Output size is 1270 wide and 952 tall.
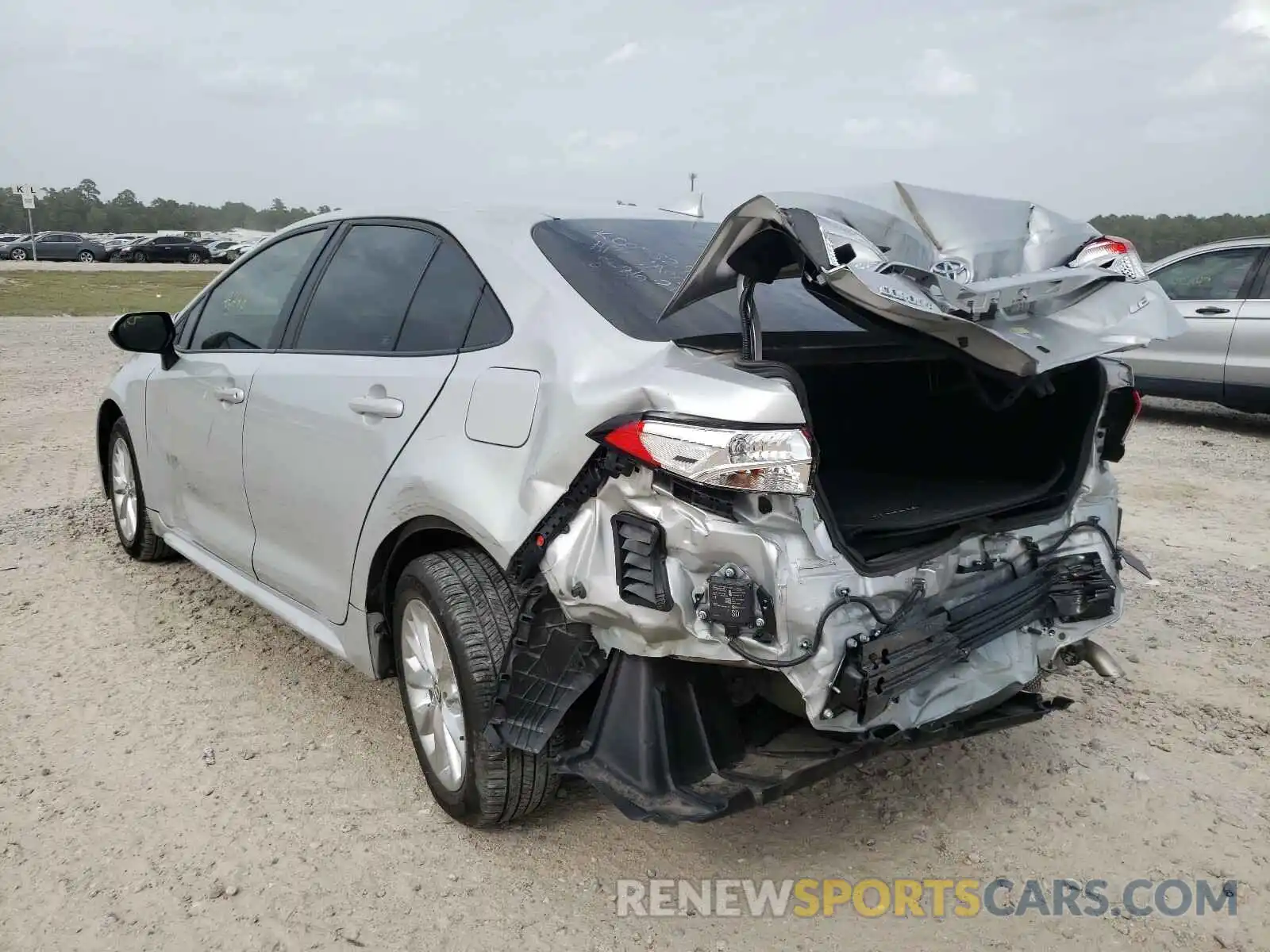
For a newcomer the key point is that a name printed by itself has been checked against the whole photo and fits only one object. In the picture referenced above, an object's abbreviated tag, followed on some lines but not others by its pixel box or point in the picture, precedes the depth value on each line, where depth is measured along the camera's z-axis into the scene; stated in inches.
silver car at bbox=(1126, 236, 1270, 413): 322.0
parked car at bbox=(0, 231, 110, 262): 1934.1
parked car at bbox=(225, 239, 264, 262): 1824.9
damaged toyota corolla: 86.5
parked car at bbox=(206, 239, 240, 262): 1967.6
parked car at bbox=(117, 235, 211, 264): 1910.7
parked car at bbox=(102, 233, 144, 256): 2070.6
